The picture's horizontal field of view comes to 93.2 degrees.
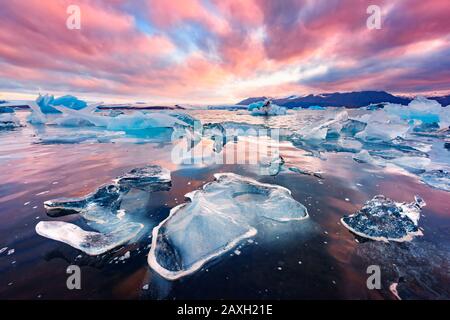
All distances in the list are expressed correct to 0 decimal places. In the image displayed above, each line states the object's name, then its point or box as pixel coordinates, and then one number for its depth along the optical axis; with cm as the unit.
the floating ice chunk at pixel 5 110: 2753
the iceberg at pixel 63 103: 2275
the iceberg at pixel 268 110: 3244
